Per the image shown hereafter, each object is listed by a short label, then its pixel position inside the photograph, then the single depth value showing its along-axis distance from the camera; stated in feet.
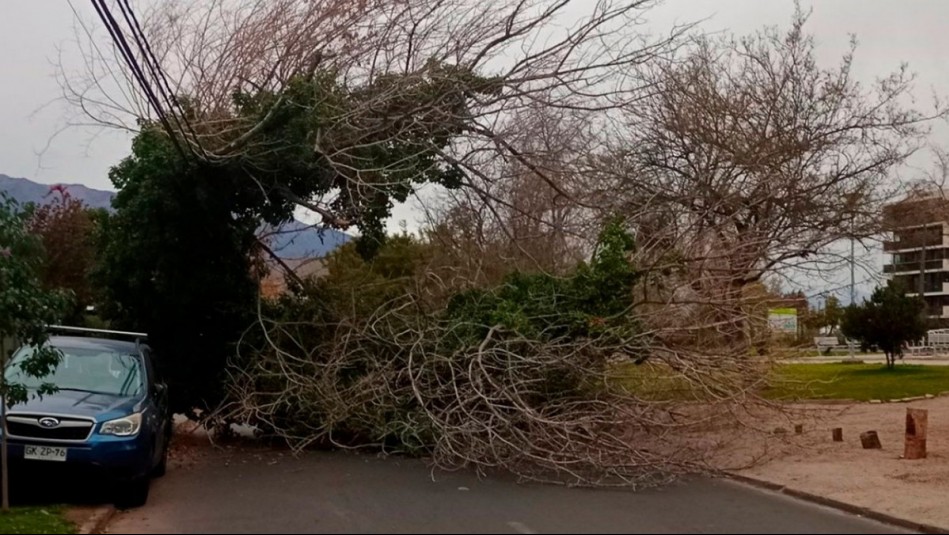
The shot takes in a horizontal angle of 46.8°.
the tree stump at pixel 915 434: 47.24
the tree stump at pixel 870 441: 51.08
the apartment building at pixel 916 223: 73.20
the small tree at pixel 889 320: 108.47
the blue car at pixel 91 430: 33.22
